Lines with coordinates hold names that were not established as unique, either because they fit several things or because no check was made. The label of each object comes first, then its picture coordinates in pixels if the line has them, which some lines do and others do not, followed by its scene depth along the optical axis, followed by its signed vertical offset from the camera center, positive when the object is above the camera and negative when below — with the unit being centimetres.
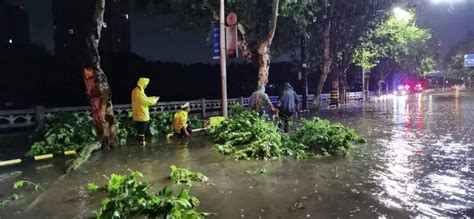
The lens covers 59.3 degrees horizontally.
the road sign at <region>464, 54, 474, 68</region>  6312 +386
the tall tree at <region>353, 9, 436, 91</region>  3109 +352
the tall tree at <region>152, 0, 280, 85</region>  1802 +341
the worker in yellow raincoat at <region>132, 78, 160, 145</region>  1167 -36
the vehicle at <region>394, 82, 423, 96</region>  5557 -13
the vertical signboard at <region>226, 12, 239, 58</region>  1381 +185
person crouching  1332 -99
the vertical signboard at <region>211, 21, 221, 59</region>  1413 +174
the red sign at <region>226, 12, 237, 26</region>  1373 +238
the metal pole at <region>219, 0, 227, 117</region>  1367 +120
